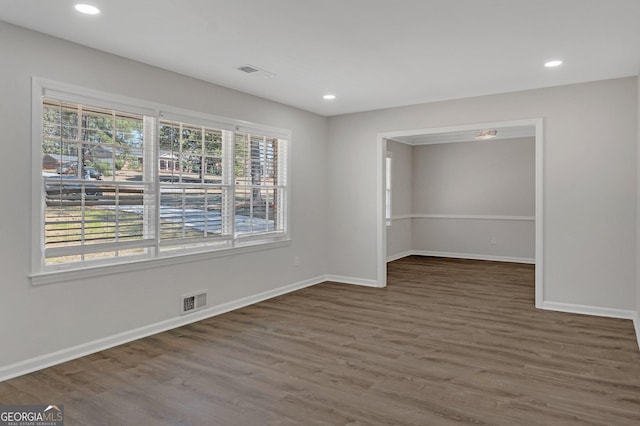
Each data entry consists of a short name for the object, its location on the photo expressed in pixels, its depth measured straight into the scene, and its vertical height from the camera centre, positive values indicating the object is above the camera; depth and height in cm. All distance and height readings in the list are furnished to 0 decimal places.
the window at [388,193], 870 +39
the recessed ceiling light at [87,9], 280 +134
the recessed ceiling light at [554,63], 394 +139
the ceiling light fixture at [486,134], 768 +141
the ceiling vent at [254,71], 411 +138
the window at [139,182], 337 +28
